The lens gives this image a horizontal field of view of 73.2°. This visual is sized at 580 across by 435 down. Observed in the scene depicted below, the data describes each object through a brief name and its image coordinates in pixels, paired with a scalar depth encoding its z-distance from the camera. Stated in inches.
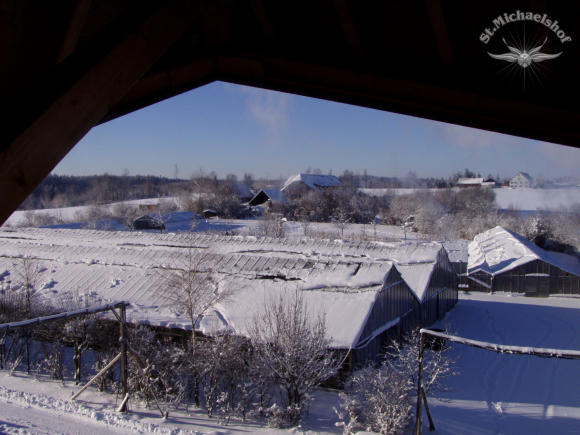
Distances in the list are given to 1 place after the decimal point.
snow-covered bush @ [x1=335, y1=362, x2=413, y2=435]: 357.1
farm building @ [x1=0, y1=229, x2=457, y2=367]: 473.1
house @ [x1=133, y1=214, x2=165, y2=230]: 1766.7
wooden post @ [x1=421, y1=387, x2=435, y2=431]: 365.4
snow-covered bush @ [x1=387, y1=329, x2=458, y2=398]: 417.4
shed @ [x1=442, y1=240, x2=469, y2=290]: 1242.6
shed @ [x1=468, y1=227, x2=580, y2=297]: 1159.6
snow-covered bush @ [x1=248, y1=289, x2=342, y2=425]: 385.1
